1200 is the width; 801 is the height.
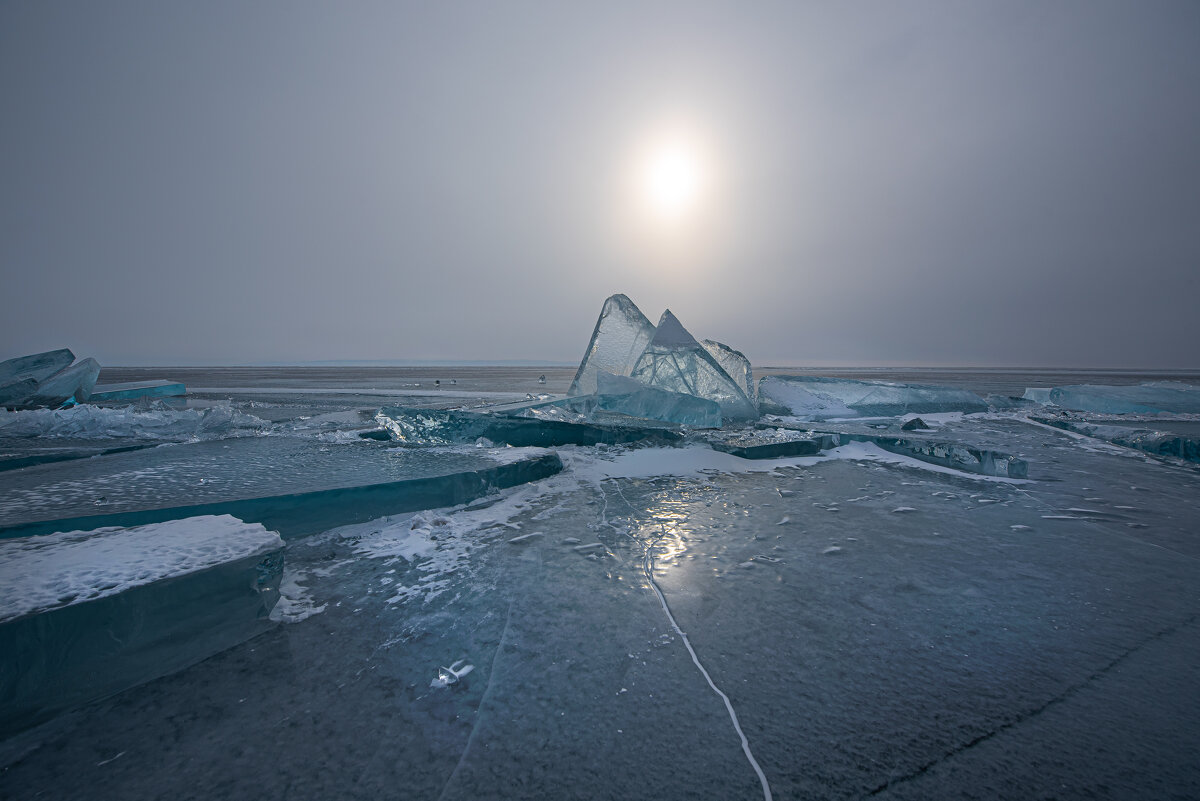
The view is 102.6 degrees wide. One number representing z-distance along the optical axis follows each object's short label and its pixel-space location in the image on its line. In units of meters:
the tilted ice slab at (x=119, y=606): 0.77
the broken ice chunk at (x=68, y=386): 6.25
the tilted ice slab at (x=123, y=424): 3.39
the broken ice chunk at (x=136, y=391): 7.44
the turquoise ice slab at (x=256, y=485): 1.40
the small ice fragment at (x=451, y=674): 0.84
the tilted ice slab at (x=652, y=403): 3.98
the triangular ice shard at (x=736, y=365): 5.12
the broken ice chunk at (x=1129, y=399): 5.43
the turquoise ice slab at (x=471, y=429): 3.00
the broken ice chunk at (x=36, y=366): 6.61
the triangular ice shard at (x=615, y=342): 4.56
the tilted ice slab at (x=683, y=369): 4.28
